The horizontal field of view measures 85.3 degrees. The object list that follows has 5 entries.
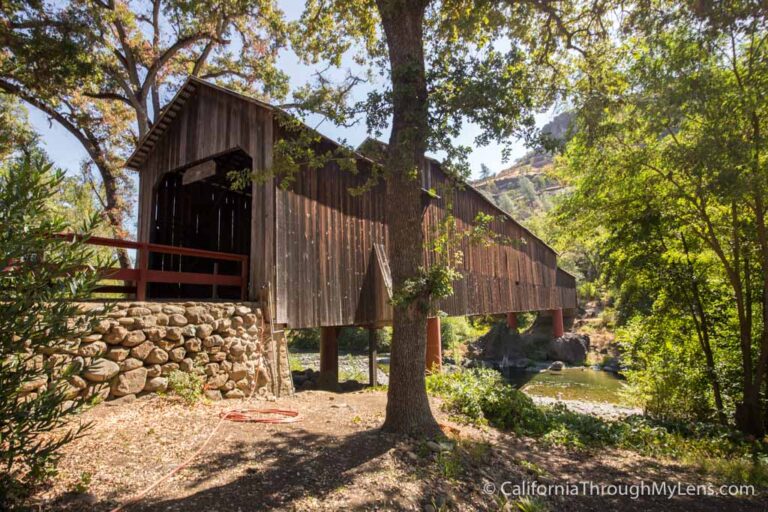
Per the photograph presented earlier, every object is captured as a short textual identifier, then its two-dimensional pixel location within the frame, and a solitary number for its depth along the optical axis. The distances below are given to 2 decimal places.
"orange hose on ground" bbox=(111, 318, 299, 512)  4.12
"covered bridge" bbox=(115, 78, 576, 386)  7.80
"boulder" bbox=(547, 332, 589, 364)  24.52
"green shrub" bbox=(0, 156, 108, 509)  2.60
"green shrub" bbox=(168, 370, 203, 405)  6.06
